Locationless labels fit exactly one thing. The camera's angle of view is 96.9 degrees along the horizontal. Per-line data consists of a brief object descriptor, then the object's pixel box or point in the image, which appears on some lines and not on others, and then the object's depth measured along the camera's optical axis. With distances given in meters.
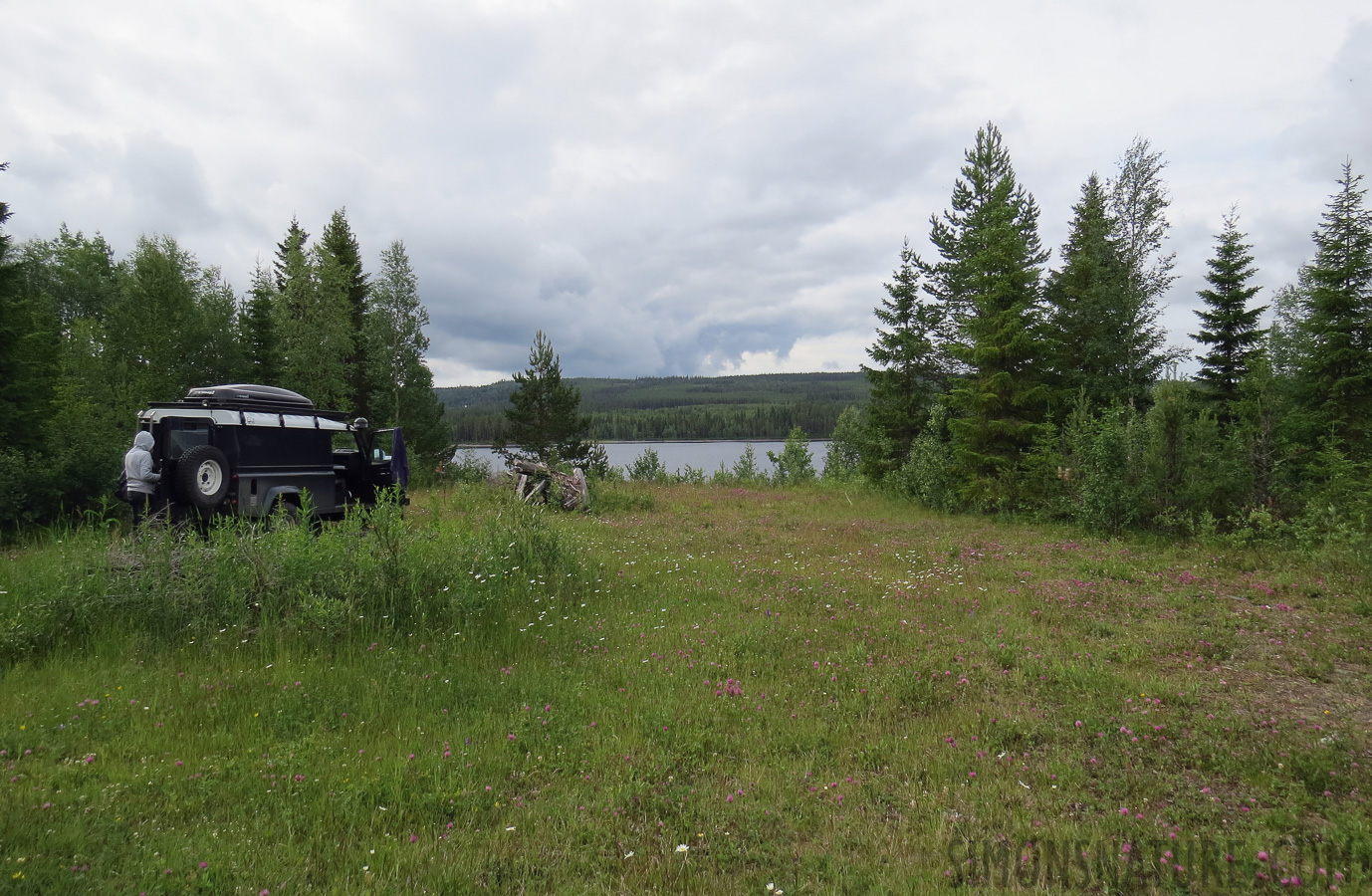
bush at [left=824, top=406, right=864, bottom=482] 36.37
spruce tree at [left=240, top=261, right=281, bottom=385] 32.19
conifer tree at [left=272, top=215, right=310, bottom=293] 32.22
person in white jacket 9.08
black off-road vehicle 9.38
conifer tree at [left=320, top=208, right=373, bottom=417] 32.56
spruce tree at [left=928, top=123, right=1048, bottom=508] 16.30
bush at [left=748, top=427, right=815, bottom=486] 35.12
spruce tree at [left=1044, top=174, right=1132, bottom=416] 18.48
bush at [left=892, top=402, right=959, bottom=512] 18.78
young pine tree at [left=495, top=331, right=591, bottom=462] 30.64
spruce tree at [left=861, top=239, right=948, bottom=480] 24.33
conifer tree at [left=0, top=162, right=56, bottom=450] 14.56
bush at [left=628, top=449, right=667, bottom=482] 33.47
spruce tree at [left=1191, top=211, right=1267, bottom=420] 19.88
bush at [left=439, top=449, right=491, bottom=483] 24.20
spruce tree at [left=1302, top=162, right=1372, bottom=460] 16.05
